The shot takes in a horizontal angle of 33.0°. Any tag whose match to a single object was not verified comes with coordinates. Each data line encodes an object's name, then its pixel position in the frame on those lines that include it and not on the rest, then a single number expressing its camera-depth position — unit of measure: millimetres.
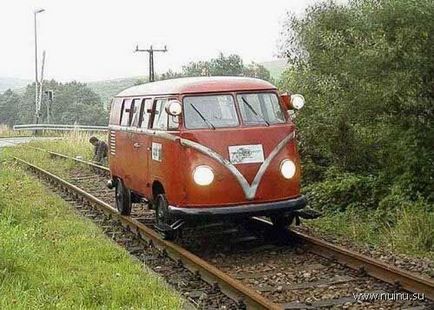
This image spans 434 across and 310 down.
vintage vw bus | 9742
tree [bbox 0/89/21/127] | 76500
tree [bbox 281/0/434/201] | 12023
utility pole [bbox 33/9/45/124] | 47147
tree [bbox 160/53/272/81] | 46812
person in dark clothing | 25516
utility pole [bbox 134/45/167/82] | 39919
